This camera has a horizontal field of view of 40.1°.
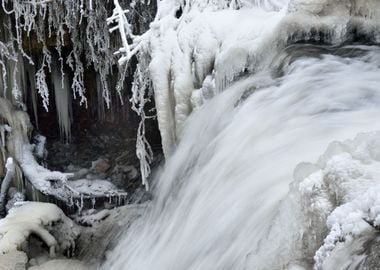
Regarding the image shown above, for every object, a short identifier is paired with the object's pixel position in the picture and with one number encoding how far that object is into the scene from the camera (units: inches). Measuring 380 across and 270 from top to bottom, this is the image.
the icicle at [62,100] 227.0
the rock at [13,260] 146.6
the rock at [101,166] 234.2
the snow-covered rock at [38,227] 161.2
